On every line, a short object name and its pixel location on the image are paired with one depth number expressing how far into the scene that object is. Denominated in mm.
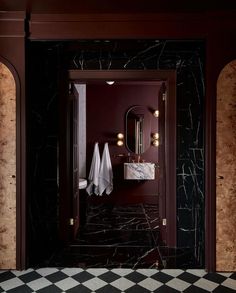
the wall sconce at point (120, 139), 5746
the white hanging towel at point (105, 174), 5625
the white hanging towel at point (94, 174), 5629
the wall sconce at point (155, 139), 5773
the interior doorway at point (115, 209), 3258
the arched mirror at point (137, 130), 5785
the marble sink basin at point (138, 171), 5469
